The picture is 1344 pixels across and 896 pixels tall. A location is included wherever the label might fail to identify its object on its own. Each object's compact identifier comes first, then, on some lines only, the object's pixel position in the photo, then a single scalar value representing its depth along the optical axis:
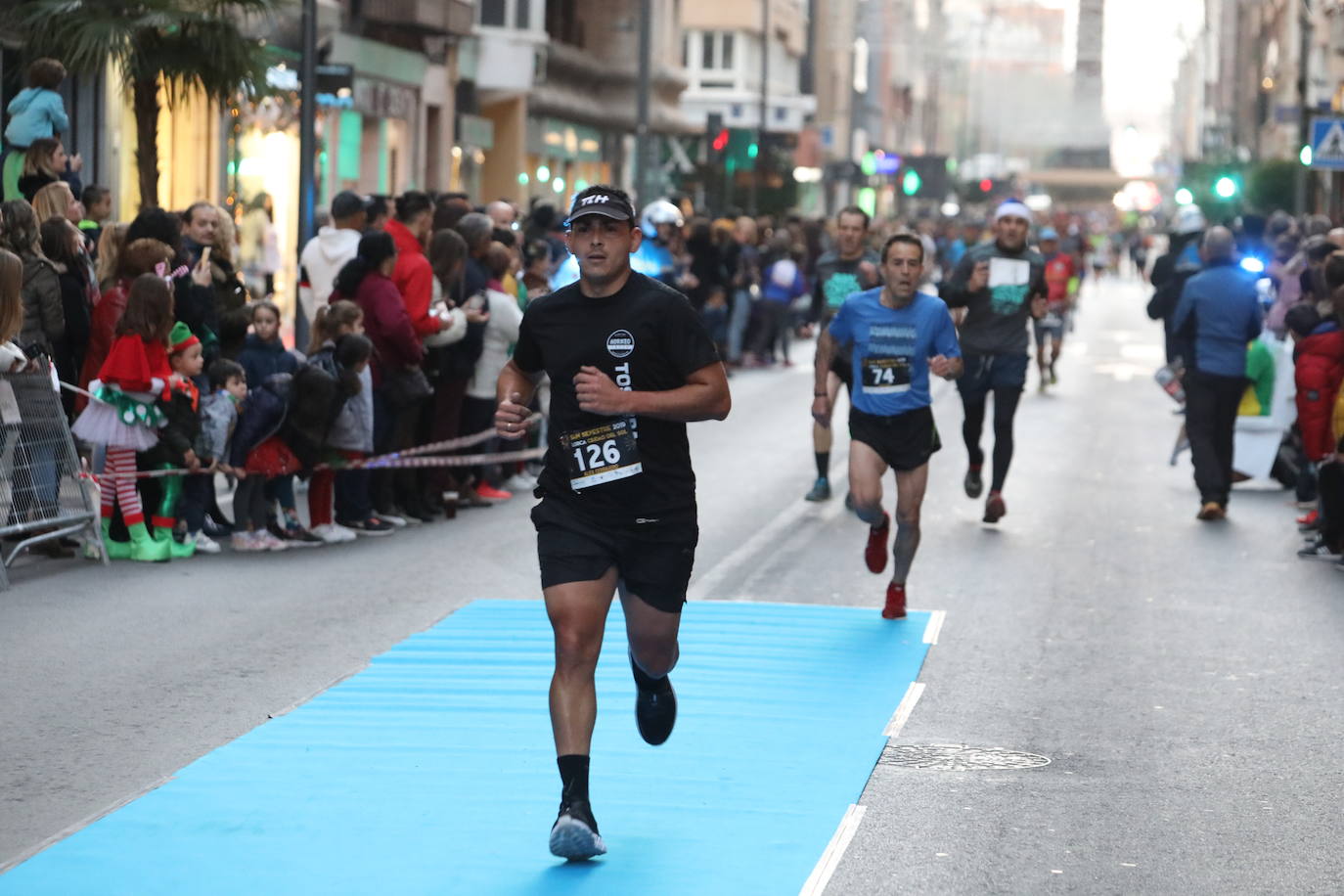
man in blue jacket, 16.39
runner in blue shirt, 11.80
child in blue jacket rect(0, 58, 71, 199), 15.75
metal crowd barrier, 12.23
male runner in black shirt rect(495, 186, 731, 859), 7.10
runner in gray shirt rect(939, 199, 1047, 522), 15.66
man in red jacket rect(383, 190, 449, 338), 15.23
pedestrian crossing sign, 28.45
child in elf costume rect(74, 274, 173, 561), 12.82
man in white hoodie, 16.06
